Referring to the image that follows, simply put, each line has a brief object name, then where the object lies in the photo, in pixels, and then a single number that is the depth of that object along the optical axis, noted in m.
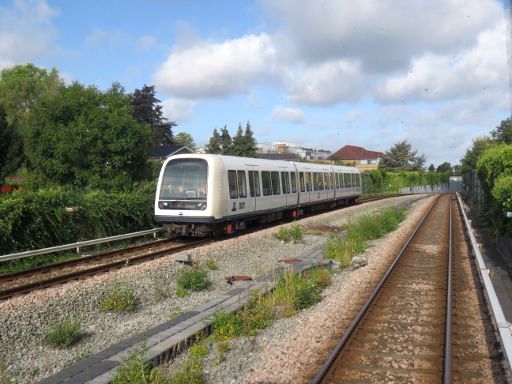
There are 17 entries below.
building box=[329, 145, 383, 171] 120.21
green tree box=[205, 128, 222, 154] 83.75
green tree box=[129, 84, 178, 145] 58.25
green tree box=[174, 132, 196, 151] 122.94
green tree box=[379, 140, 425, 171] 95.94
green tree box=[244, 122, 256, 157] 76.14
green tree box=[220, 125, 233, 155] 82.08
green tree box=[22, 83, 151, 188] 23.12
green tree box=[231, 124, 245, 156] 75.56
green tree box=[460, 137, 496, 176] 49.45
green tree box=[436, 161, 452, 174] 141.12
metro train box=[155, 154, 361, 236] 15.08
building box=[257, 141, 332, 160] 122.50
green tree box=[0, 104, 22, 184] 37.16
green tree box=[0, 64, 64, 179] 53.59
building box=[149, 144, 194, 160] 48.66
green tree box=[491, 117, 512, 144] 45.75
